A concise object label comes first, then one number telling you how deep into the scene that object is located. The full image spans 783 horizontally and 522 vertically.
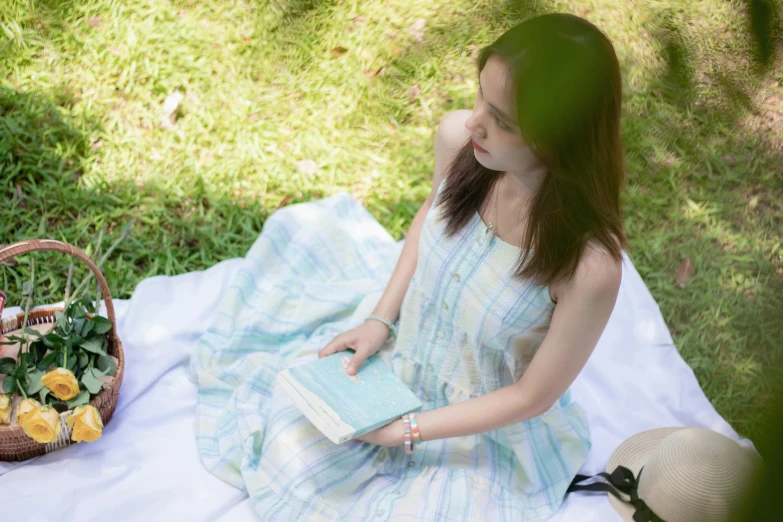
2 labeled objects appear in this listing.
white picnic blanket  1.82
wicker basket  1.74
